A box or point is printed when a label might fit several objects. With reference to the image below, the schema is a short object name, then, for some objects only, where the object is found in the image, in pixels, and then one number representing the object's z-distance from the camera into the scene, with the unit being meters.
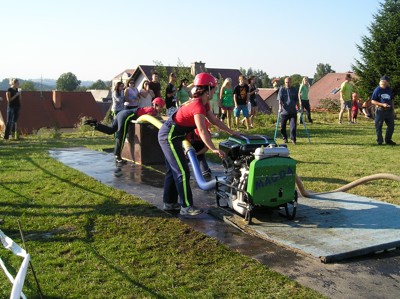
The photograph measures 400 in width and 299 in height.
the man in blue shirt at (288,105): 12.98
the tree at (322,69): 119.81
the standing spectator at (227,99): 16.35
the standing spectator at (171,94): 14.92
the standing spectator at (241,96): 15.94
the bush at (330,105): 26.72
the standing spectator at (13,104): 15.32
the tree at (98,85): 151.12
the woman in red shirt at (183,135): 5.95
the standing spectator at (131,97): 12.53
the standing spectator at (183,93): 15.86
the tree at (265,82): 77.19
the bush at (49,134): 17.63
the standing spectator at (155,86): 14.48
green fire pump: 5.52
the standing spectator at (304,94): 19.06
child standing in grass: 21.05
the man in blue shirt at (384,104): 12.63
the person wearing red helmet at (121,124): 10.01
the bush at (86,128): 19.59
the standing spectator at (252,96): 17.77
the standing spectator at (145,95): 14.05
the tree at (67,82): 130.50
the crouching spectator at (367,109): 22.95
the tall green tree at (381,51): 25.09
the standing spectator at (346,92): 18.88
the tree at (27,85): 125.50
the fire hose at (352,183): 6.02
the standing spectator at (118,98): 12.51
